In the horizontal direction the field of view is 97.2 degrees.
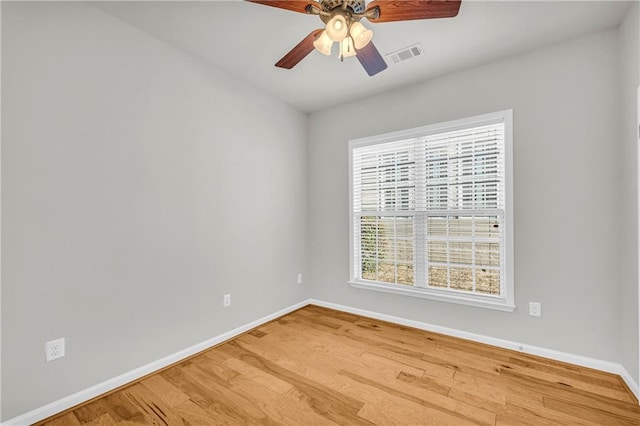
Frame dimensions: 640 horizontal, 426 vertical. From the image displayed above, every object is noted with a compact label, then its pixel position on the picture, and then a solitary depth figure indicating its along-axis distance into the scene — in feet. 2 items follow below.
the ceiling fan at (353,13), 4.98
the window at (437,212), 8.69
